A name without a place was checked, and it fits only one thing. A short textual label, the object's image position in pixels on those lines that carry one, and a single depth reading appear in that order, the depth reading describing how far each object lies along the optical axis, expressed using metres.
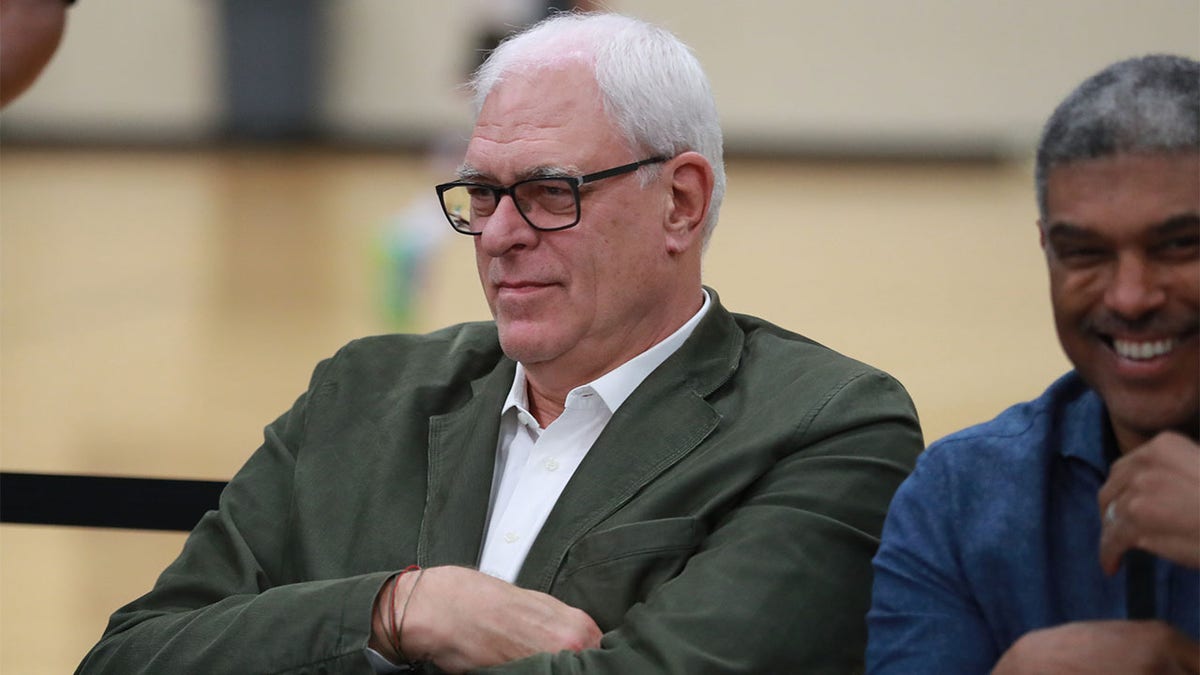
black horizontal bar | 5.88
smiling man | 5.18
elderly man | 5.41
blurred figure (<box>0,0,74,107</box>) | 5.70
